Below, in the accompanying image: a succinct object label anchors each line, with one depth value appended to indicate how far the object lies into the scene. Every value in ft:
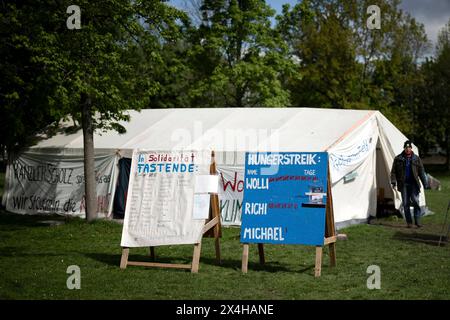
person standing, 49.11
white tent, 52.65
